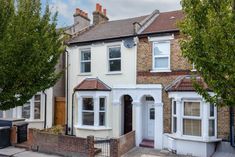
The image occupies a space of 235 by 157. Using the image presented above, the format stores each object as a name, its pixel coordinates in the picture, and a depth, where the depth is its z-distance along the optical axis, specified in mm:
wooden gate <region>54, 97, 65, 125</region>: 12924
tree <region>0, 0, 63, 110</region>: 7666
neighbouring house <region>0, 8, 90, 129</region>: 12856
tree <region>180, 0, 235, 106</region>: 5372
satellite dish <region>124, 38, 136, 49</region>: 10772
